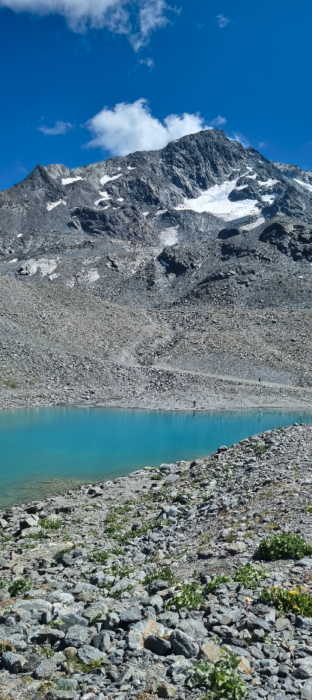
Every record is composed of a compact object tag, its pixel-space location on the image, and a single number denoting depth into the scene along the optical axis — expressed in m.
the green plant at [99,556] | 12.10
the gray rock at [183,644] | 6.50
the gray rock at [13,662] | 6.44
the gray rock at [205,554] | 11.12
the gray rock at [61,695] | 5.77
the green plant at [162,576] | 9.81
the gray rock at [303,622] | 7.10
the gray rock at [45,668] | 6.34
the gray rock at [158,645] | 6.66
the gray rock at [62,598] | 8.79
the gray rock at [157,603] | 8.12
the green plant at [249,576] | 8.63
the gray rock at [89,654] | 6.65
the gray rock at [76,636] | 7.02
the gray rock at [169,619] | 7.43
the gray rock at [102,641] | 6.88
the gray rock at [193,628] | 6.95
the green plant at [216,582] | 8.68
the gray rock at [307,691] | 5.56
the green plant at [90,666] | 6.46
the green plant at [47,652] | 6.80
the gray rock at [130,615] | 7.60
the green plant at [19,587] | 9.85
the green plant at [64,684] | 6.02
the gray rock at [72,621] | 7.60
